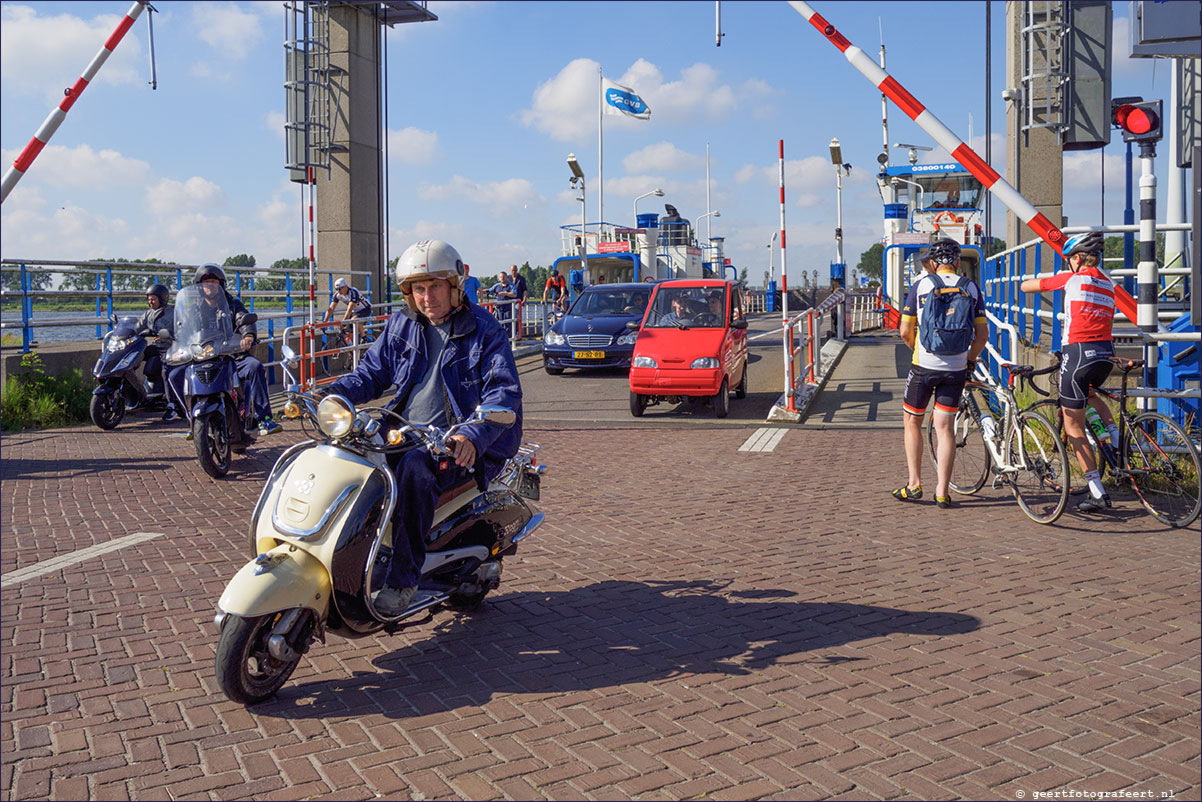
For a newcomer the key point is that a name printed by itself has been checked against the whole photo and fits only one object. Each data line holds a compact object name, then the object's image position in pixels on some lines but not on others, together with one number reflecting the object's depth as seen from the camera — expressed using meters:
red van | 13.00
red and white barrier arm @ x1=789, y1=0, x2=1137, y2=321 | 6.77
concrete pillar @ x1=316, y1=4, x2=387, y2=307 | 20.19
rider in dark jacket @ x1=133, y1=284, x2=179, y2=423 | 11.99
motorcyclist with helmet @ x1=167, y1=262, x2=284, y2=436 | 9.37
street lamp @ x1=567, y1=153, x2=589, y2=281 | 37.00
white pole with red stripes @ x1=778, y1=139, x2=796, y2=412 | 12.58
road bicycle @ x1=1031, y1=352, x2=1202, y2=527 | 6.63
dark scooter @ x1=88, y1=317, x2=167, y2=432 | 11.67
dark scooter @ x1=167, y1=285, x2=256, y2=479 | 8.80
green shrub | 12.06
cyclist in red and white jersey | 6.97
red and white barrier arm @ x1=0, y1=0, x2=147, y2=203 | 7.18
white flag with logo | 38.44
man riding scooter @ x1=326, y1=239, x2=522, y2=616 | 4.57
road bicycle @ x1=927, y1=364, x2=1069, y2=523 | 6.98
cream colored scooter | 3.89
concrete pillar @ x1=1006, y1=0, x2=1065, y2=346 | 14.50
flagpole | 42.53
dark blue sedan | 18.03
